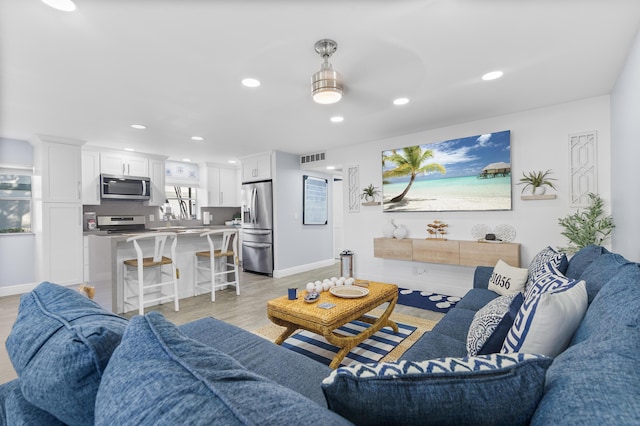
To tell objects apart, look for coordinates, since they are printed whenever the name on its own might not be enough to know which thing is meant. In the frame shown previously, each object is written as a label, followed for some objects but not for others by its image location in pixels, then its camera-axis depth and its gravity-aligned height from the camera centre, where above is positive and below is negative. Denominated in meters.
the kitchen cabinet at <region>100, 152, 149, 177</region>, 5.27 +0.98
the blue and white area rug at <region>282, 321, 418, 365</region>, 2.41 -1.20
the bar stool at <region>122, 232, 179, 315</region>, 3.39 -0.73
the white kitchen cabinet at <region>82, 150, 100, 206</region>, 5.03 +0.68
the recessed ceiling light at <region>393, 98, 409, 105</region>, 3.18 +1.22
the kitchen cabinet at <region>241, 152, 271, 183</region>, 5.68 +0.93
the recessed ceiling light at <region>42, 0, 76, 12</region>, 1.66 +1.23
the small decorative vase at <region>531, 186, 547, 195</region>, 3.38 +0.22
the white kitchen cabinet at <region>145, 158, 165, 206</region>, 5.89 +0.70
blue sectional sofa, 0.47 -0.33
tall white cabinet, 4.38 +0.12
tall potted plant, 2.96 -0.18
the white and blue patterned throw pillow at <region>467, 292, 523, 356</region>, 1.21 -0.52
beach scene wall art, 3.69 +0.49
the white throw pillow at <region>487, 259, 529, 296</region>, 2.35 -0.59
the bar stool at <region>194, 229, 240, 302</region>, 4.15 -0.72
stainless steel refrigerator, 5.63 -0.27
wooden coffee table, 2.09 -0.77
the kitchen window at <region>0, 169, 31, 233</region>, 4.50 +0.25
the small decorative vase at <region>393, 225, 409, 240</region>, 4.48 -0.32
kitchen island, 3.39 -0.61
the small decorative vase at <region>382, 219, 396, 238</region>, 4.59 -0.28
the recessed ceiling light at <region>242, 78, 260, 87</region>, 2.65 +1.21
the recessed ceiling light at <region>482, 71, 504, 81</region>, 2.59 +1.22
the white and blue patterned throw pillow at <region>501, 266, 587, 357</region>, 0.99 -0.40
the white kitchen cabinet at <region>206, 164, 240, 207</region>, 6.87 +0.67
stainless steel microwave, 5.20 +0.53
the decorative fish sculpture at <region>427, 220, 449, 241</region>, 4.19 -0.28
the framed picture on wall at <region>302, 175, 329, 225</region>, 6.11 +0.25
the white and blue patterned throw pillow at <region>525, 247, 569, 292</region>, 2.05 -0.39
